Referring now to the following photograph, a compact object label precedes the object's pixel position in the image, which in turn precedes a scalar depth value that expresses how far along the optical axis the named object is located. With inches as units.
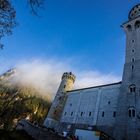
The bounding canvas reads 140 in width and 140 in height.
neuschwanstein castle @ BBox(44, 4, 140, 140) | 806.4
